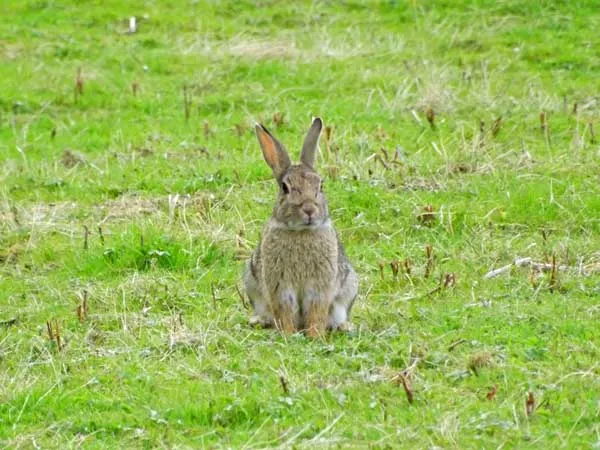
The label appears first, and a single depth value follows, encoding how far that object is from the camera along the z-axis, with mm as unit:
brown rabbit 16031
